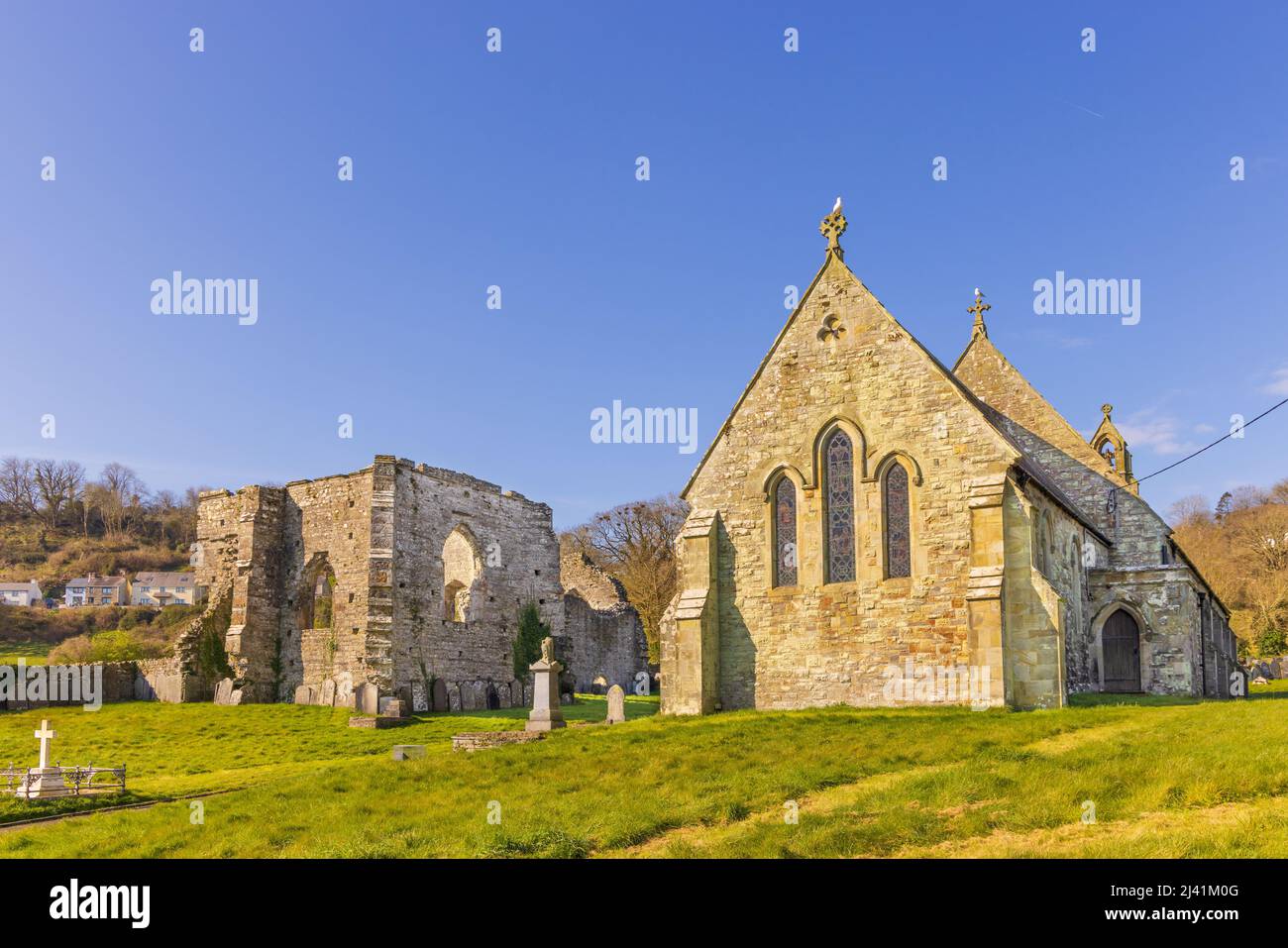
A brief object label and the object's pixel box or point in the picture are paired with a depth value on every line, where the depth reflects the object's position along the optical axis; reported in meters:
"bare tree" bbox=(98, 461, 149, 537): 91.19
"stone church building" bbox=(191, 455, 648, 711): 33.53
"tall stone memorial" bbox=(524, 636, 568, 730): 21.25
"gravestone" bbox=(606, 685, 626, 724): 22.75
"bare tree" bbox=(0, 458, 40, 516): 89.31
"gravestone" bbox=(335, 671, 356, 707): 32.34
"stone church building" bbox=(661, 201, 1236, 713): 19.27
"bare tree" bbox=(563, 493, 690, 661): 58.16
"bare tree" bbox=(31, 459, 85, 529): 89.69
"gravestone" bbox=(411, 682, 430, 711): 33.09
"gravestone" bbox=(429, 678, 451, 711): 33.75
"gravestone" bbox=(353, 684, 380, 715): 30.42
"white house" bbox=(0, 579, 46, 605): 78.62
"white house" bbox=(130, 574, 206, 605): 83.50
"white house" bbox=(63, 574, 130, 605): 78.56
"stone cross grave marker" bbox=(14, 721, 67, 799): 17.14
